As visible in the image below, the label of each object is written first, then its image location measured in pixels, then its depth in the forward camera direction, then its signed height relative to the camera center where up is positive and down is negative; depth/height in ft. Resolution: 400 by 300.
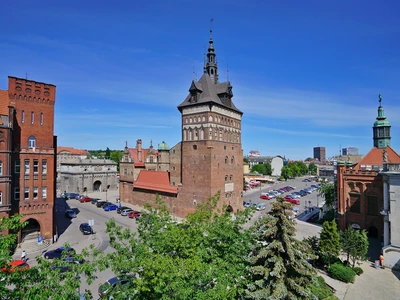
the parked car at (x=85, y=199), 170.56 -29.48
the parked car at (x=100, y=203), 155.33 -29.00
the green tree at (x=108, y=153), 421.14 +3.90
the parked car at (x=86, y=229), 102.44 -29.68
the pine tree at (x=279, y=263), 40.73 -17.86
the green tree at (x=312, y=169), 518.17 -26.27
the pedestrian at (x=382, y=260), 75.36 -30.70
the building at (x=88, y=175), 200.64 -16.18
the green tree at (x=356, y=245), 68.13 -23.83
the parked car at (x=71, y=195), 183.52 -28.87
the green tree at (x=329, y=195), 138.72 -21.03
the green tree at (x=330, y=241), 68.54 -22.84
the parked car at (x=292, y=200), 181.28 -31.53
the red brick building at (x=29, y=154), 79.20 +0.39
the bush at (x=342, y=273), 65.41 -30.15
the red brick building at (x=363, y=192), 97.62 -14.21
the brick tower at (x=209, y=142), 113.09 +6.30
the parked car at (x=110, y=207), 145.54 -29.72
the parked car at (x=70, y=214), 127.81 -29.49
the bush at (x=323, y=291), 54.54 -29.94
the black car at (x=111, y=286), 31.37 -16.41
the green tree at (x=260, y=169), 414.21 -21.26
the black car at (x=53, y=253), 76.89 -29.82
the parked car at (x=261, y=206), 162.76 -32.16
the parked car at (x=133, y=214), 128.67 -29.52
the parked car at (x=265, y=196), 200.51 -32.01
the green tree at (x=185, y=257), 30.48 -14.22
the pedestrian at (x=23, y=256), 74.54 -29.32
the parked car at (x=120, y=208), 137.52 -28.76
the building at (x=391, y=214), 75.77 -17.86
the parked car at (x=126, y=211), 132.46 -29.10
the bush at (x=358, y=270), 70.83 -31.60
